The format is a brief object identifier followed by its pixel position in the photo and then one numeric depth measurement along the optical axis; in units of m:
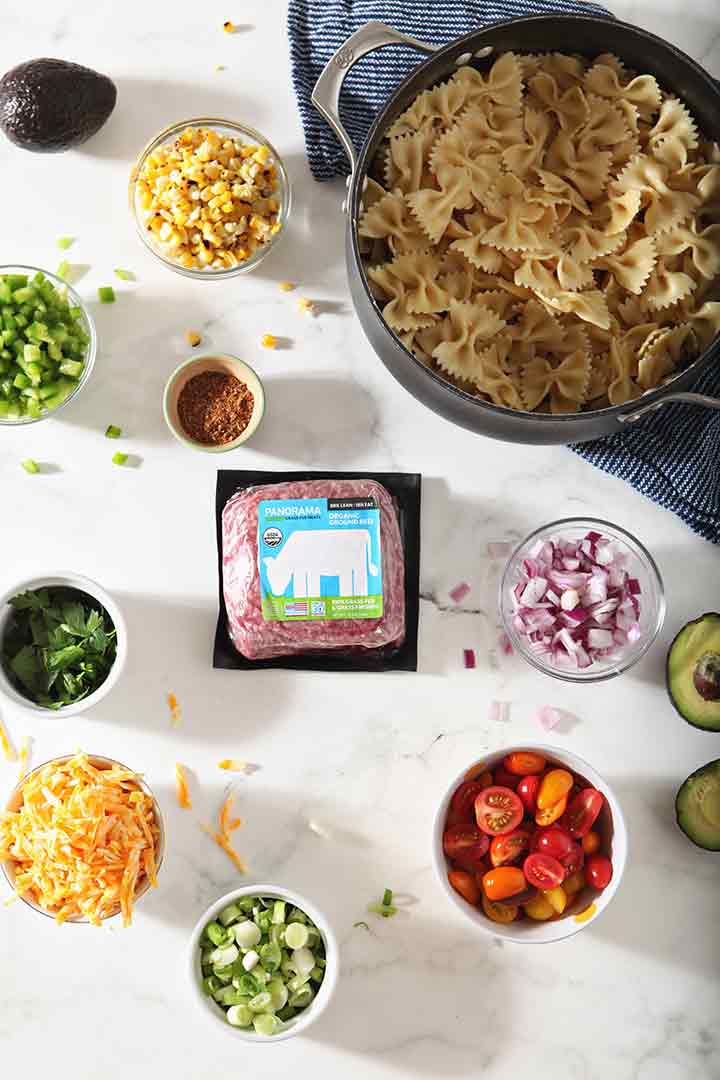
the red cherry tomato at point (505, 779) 1.62
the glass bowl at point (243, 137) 1.64
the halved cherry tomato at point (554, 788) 1.58
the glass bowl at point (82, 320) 1.64
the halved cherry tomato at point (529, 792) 1.60
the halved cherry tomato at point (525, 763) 1.60
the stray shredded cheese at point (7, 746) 1.67
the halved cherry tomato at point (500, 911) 1.58
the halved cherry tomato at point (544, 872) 1.56
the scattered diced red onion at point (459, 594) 1.70
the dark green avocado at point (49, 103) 1.58
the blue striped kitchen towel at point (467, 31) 1.62
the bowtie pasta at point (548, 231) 1.46
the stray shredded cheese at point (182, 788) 1.67
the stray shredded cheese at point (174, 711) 1.68
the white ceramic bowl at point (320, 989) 1.54
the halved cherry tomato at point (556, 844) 1.57
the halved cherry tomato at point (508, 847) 1.58
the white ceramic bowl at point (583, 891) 1.57
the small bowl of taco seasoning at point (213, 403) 1.65
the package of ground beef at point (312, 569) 1.59
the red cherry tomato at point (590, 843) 1.61
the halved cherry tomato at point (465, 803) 1.61
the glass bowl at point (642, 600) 1.62
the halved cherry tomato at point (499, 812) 1.58
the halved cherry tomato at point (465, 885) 1.59
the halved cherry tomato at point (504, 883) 1.57
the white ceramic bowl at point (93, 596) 1.58
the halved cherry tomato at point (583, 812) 1.59
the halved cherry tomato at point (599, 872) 1.59
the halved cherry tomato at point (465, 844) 1.60
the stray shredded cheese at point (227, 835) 1.67
